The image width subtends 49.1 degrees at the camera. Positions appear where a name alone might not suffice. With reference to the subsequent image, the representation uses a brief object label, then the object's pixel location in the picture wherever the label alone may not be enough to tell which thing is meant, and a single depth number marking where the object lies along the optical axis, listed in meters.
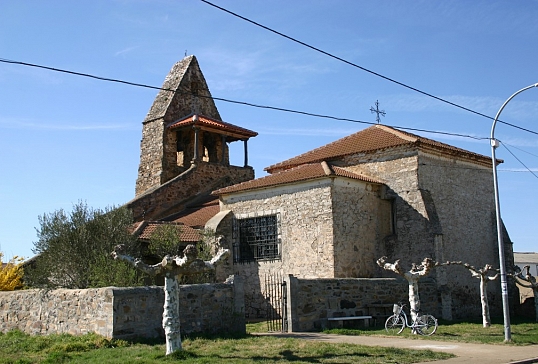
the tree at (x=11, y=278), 24.67
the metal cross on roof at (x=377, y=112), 28.41
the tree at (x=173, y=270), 12.70
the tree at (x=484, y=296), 19.78
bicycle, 17.47
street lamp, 15.94
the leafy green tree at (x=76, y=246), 19.91
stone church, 22.70
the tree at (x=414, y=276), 18.06
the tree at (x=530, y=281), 23.00
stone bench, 18.80
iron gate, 22.65
